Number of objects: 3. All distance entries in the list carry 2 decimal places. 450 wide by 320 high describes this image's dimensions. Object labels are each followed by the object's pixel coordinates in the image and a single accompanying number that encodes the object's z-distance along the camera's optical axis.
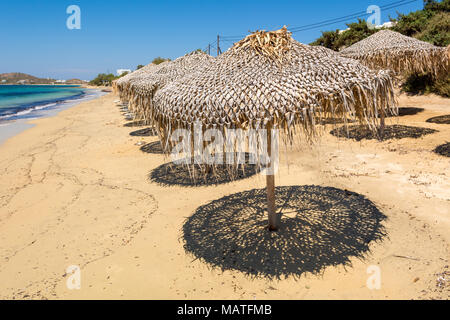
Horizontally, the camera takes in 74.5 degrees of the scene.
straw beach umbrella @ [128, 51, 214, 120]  7.18
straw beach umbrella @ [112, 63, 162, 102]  10.39
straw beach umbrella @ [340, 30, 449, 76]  8.59
